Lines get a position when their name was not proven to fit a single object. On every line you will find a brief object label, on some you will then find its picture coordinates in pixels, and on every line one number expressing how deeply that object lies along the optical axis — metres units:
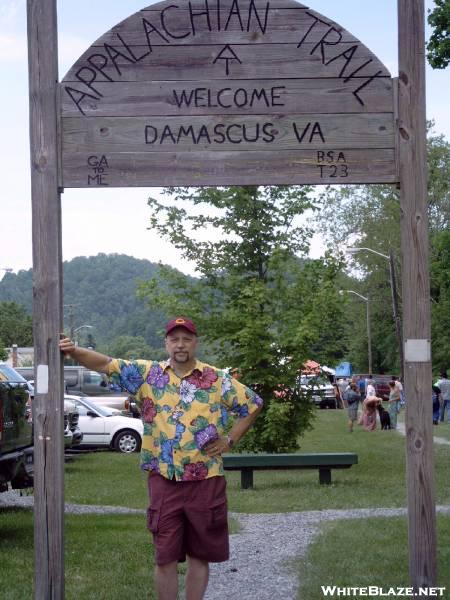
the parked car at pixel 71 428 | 21.00
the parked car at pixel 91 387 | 40.44
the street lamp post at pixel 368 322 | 66.31
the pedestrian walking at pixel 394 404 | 36.12
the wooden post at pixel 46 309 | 6.41
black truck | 10.38
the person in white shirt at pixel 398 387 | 36.44
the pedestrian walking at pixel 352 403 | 34.84
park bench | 16.78
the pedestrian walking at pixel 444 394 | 36.34
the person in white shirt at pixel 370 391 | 35.59
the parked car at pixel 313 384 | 21.78
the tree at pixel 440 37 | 23.86
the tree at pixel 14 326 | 95.25
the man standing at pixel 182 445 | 6.23
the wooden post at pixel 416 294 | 6.49
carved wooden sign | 6.56
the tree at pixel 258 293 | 20.69
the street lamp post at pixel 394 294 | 42.31
